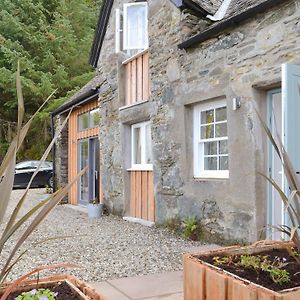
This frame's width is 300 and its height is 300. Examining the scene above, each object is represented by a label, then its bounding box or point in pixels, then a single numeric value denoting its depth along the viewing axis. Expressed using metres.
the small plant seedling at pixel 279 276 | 2.04
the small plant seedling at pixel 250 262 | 2.27
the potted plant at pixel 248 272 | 1.86
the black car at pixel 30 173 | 15.94
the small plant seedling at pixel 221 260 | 2.37
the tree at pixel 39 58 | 19.30
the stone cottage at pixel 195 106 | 4.78
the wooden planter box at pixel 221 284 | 1.78
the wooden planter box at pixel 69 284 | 1.86
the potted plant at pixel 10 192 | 1.37
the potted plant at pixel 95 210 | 8.82
